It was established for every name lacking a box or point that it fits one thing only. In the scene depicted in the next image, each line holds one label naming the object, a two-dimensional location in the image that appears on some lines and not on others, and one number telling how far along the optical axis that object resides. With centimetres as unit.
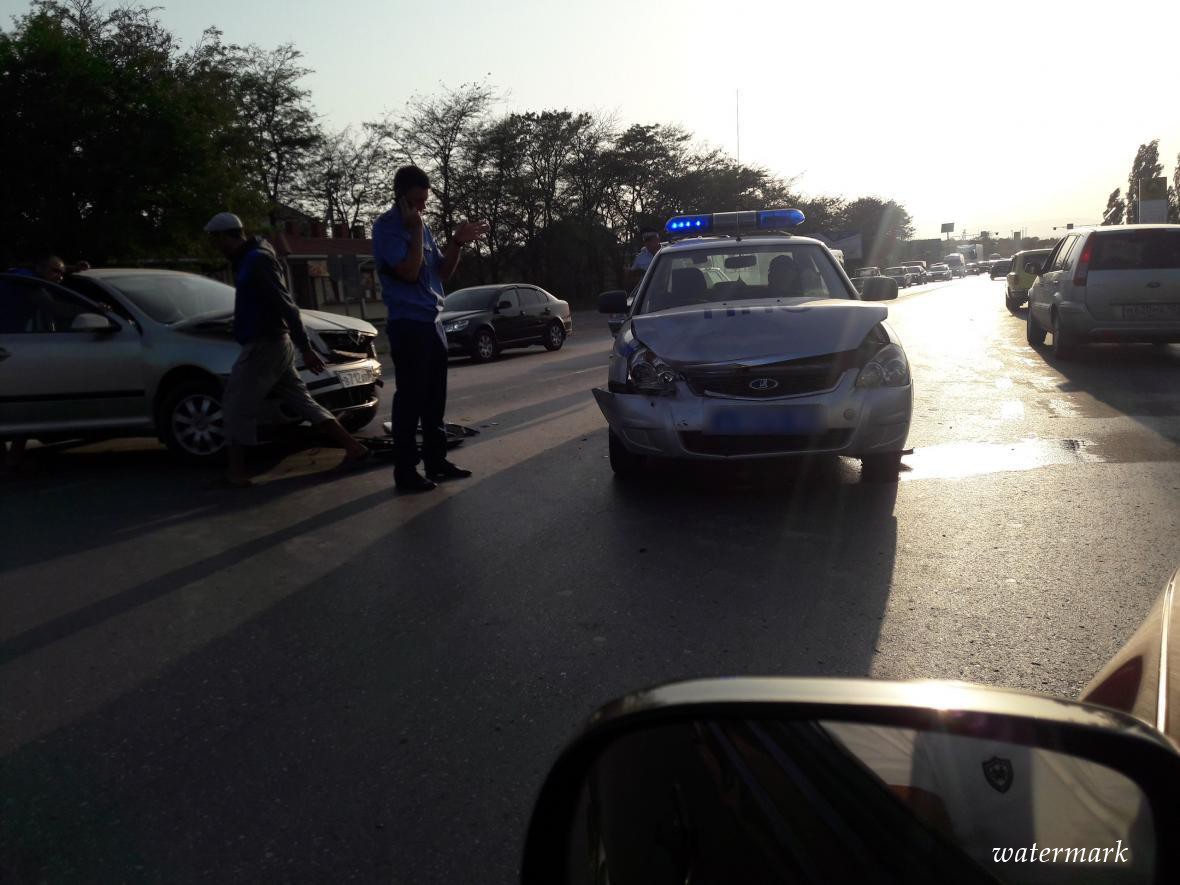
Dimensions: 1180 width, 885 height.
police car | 553
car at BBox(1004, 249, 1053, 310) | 2669
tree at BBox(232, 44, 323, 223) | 4256
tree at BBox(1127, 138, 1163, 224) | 8194
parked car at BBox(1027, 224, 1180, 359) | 1150
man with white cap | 667
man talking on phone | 628
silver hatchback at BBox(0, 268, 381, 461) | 773
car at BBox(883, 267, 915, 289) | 6981
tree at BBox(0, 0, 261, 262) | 2214
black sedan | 1850
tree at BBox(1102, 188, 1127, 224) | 9772
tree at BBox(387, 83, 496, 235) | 4572
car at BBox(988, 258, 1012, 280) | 6444
